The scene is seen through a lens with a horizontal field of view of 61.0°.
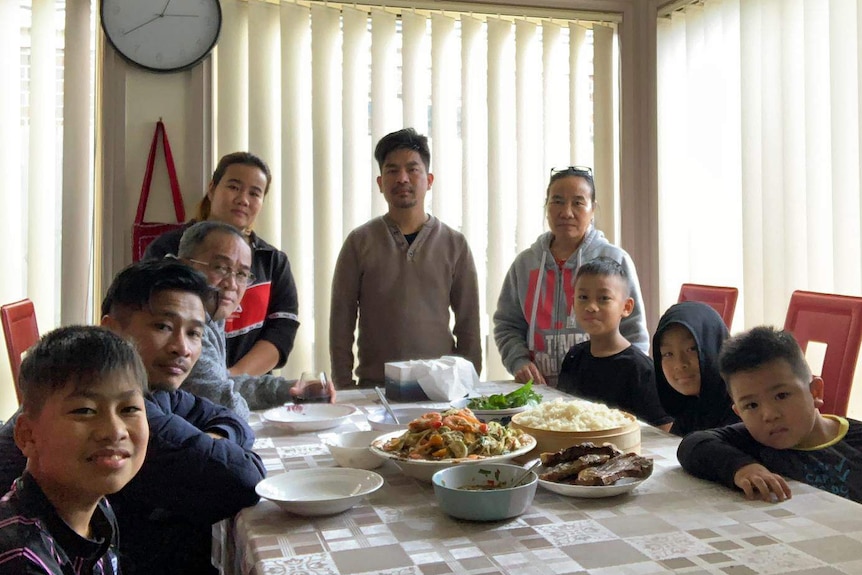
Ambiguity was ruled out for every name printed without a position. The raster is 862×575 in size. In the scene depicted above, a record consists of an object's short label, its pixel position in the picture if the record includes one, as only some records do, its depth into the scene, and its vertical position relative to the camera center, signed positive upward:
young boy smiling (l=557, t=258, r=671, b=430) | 2.23 -0.19
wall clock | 3.04 +1.14
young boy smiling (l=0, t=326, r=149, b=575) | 1.03 -0.20
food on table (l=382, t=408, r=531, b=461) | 1.35 -0.27
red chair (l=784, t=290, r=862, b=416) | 1.96 -0.11
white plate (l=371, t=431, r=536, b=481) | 1.30 -0.30
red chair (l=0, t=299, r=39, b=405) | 2.27 -0.09
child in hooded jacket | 1.90 -0.17
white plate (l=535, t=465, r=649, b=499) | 1.22 -0.32
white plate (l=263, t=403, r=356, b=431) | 1.76 -0.30
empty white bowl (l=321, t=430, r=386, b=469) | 1.43 -0.31
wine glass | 2.06 -0.26
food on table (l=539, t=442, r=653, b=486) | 1.25 -0.30
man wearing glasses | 1.79 -0.02
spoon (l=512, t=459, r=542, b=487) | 1.22 -0.30
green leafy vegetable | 1.81 -0.26
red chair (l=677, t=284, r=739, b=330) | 2.48 -0.01
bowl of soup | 1.12 -0.31
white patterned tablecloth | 0.98 -0.36
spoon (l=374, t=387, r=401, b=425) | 1.77 -0.28
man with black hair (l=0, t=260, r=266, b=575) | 1.27 -0.27
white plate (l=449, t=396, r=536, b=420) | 1.75 -0.28
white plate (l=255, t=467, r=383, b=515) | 1.16 -0.32
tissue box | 2.14 -0.25
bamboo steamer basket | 1.44 -0.28
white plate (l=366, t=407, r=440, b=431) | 1.70 -0.29
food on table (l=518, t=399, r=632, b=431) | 1.49 -0.25
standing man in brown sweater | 2.86 +0.06
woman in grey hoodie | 2.62 +0.03
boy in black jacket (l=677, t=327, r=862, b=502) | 1.43 -0.27
